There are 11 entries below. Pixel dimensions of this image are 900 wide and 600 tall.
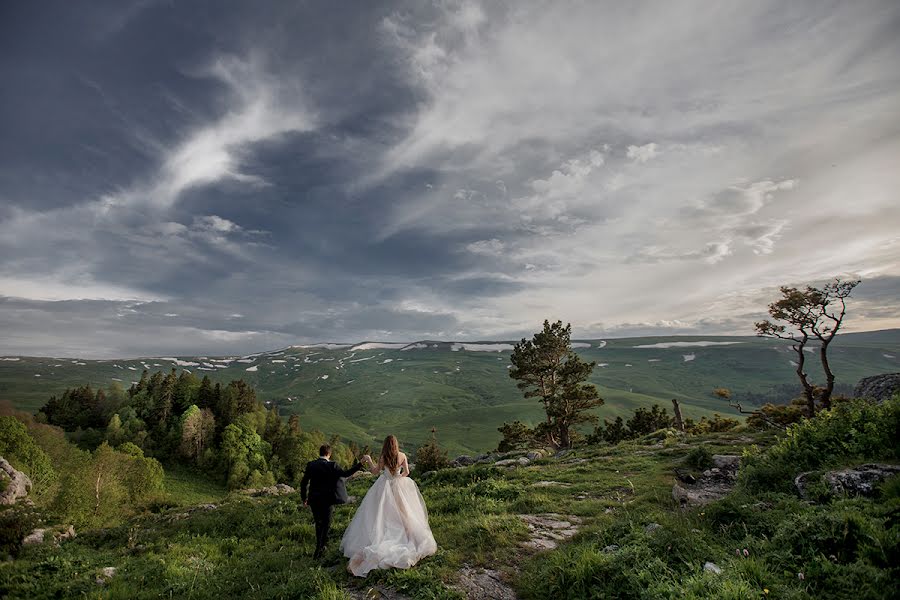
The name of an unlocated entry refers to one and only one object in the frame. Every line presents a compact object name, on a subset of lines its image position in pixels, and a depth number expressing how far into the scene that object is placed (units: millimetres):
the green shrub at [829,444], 9984
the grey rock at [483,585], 7723
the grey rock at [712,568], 6227
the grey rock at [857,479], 8172
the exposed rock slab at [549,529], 10430
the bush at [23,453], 47438
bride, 9070
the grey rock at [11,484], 26789
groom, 11281
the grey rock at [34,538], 17262
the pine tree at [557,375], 41750
